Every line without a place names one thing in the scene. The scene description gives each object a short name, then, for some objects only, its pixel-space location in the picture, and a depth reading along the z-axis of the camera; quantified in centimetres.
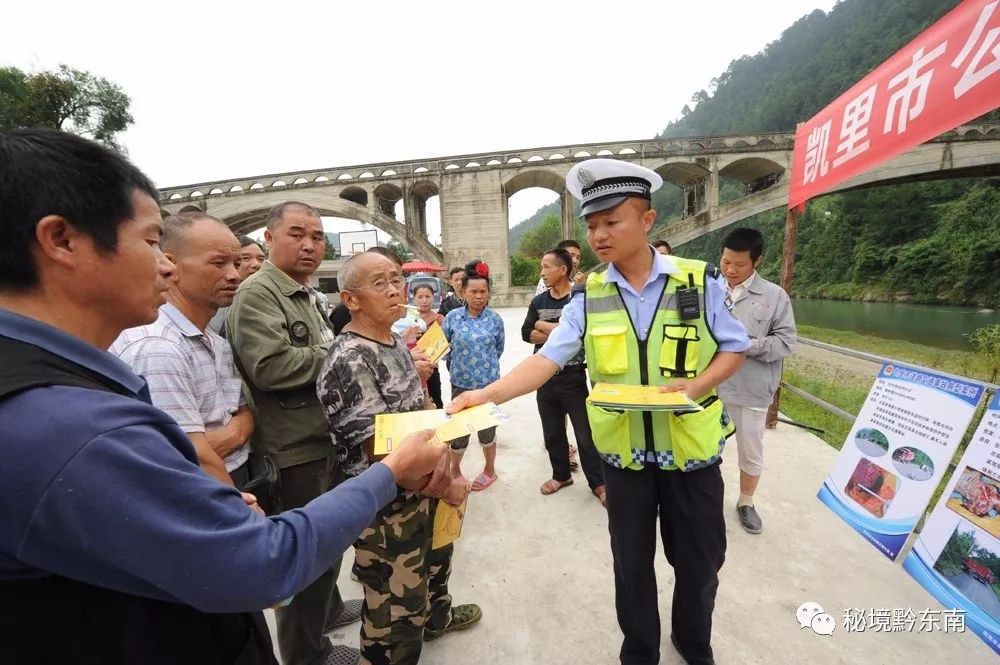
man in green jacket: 176
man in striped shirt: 133
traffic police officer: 166
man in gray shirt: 289
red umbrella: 1609
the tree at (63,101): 1908
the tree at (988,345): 733
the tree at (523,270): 2507
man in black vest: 58
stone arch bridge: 2073
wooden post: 426
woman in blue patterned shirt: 338
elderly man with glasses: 156
